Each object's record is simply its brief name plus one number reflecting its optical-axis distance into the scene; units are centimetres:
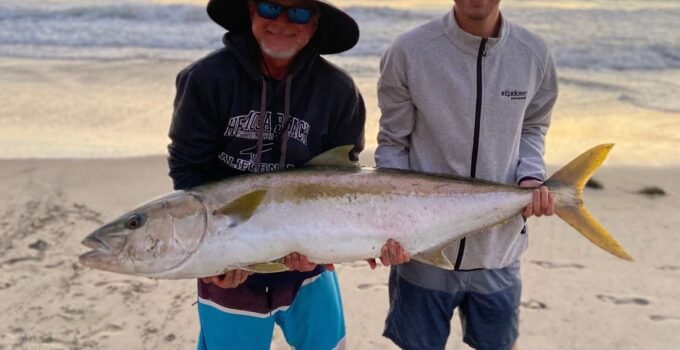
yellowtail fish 256
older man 286
